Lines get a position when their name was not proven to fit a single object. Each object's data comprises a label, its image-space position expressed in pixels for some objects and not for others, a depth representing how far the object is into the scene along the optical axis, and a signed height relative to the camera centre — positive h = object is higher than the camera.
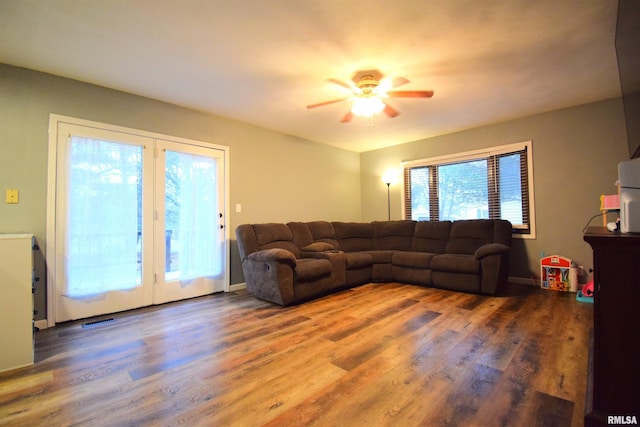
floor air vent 2.65 -0.97
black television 1.51 +0.93
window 4.09 +0.50
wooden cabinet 1.15 -0.49
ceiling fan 2.70 +1.31
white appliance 1.37 +0.09
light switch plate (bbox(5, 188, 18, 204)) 2.48 +0.27
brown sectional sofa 3.28 -0.53
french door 2.76 +0.03
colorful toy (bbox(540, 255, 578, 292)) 3.55 -0.79
